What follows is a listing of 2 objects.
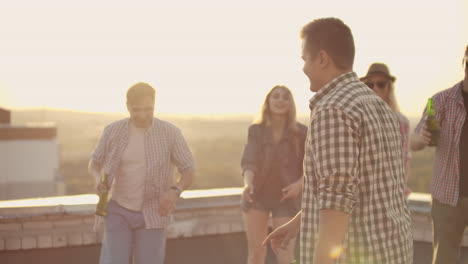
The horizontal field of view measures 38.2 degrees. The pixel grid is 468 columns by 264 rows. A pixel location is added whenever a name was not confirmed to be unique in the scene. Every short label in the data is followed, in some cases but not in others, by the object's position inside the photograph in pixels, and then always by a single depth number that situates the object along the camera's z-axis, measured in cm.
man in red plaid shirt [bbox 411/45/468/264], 494
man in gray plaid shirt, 261
